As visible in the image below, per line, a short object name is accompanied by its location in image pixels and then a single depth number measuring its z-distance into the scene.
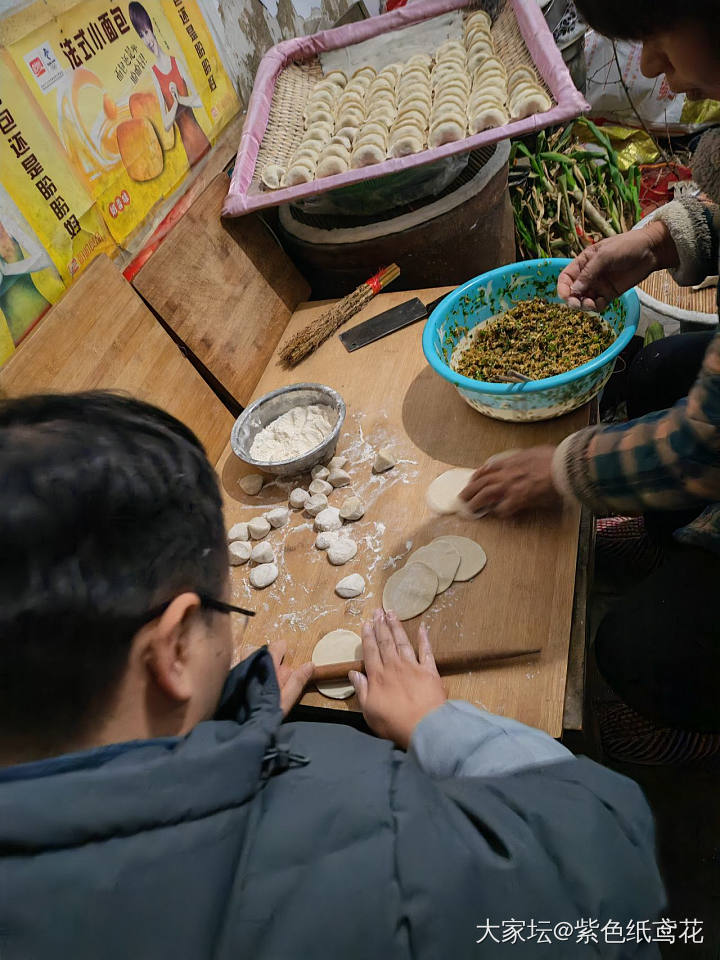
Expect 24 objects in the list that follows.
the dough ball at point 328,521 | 1.59
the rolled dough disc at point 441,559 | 1.38
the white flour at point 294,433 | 1.80
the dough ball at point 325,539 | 1.55
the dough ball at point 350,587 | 1.43
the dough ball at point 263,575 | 1.51
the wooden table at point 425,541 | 1.22
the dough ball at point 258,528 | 1.62
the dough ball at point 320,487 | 1.68
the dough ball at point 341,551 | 1.51
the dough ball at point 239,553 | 1.58
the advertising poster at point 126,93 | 1.70
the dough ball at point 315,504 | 1.63
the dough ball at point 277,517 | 1.63
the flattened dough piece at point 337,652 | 1.28
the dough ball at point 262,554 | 1.57
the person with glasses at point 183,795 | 0.60
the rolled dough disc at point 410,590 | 1.35
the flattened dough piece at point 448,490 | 1.54
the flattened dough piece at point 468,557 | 1.38
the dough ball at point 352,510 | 1.59
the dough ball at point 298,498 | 1.67
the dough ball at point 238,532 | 1.63
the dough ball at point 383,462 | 1.68
